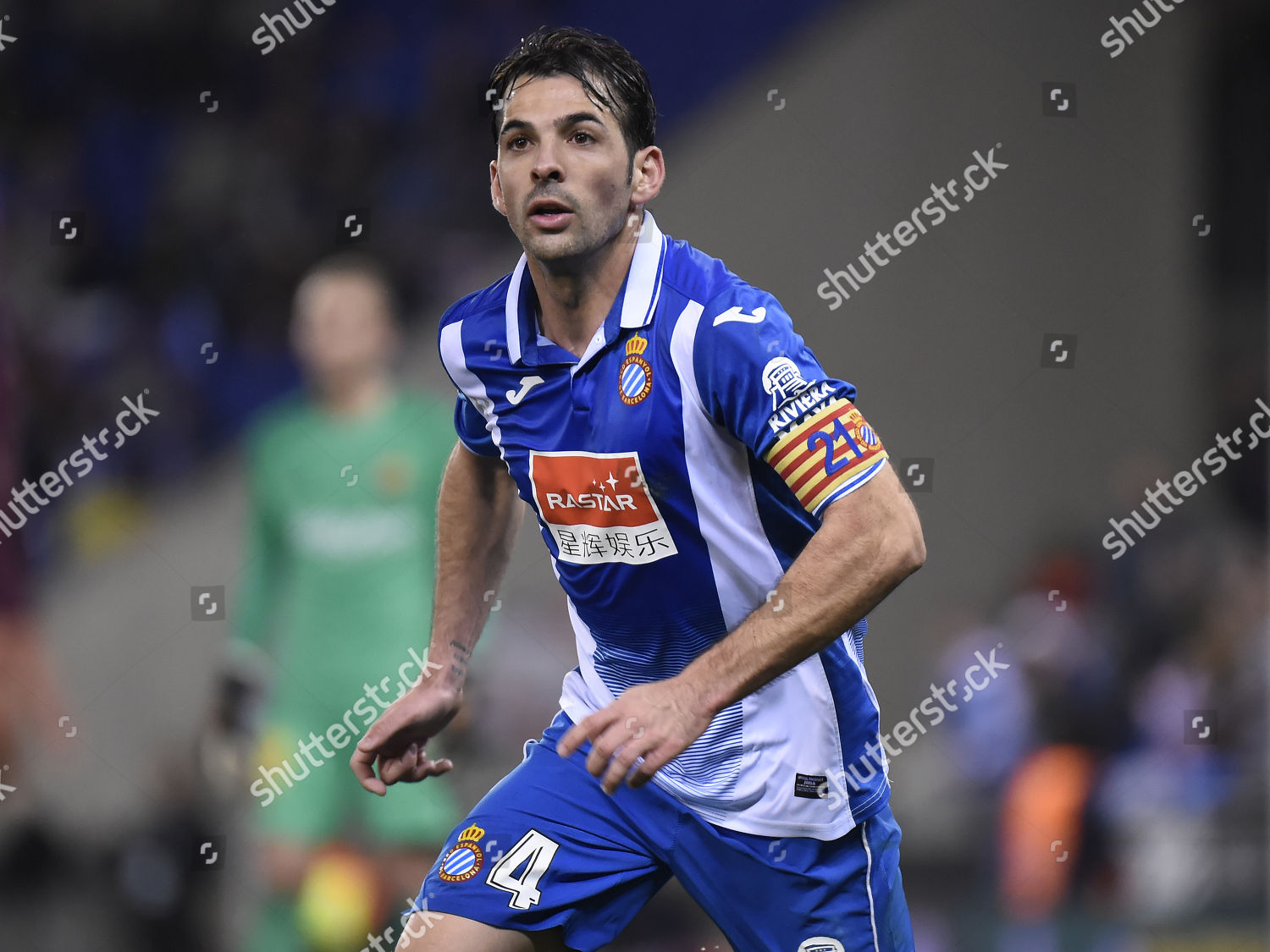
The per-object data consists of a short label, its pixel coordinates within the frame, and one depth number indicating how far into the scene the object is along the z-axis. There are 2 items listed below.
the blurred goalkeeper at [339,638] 9.18
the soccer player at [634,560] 4.54
